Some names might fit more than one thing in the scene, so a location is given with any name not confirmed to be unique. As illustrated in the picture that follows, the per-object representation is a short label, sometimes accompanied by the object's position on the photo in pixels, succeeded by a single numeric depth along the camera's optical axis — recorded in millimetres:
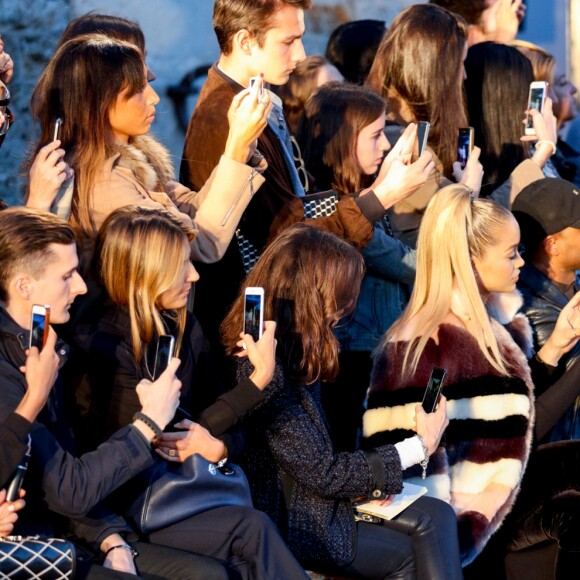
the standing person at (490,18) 15102
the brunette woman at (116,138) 9305
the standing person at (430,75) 12234
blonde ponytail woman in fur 9977
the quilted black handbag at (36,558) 7176
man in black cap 11711
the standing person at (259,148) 10367
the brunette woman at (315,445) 8961
